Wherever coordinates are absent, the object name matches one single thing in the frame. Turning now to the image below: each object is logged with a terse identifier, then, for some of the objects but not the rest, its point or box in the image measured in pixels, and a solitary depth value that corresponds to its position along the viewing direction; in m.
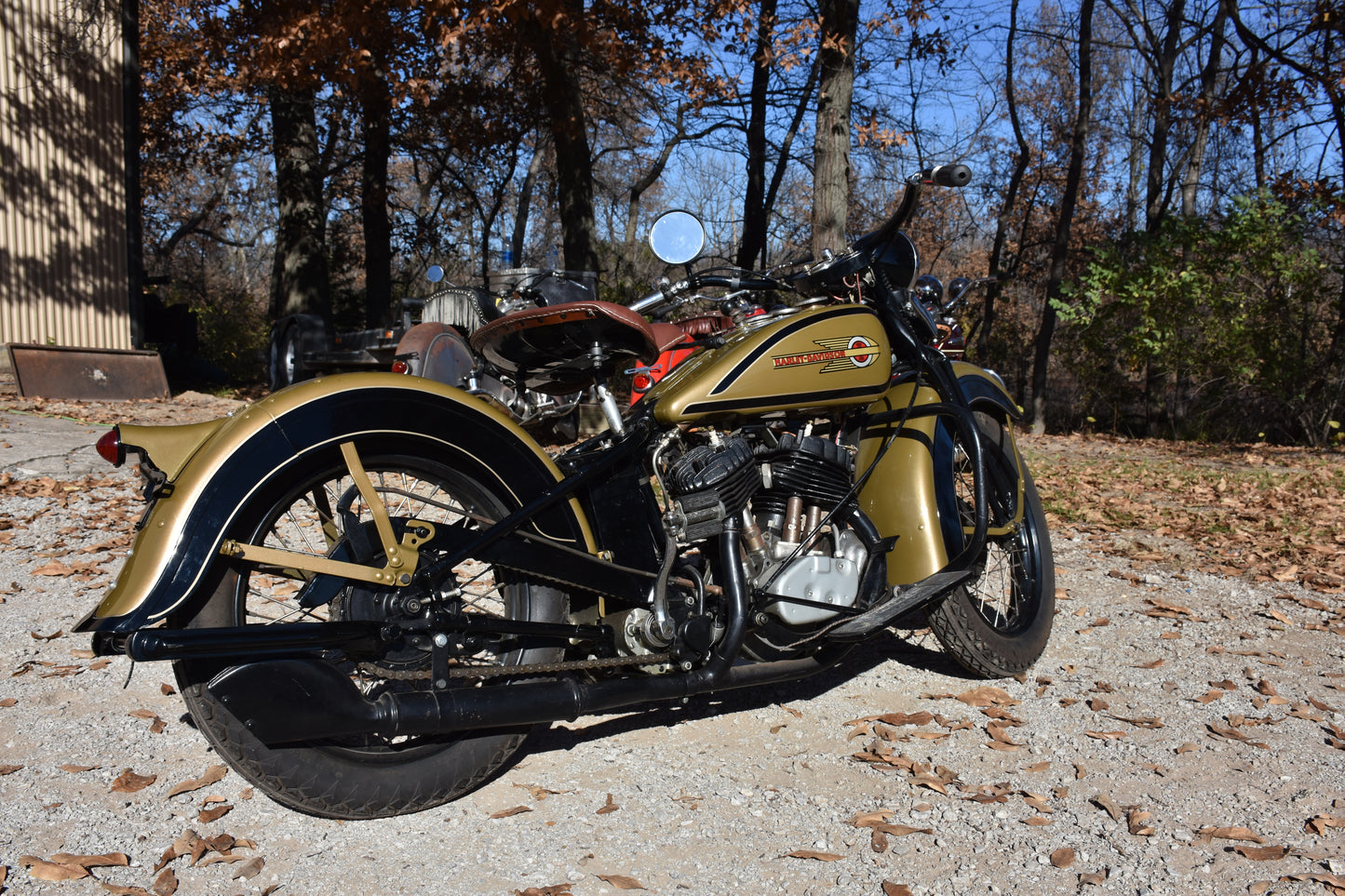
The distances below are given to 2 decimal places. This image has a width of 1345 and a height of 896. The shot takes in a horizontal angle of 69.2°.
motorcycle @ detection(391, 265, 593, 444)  7.59
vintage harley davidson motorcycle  2.21
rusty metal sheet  9.79
